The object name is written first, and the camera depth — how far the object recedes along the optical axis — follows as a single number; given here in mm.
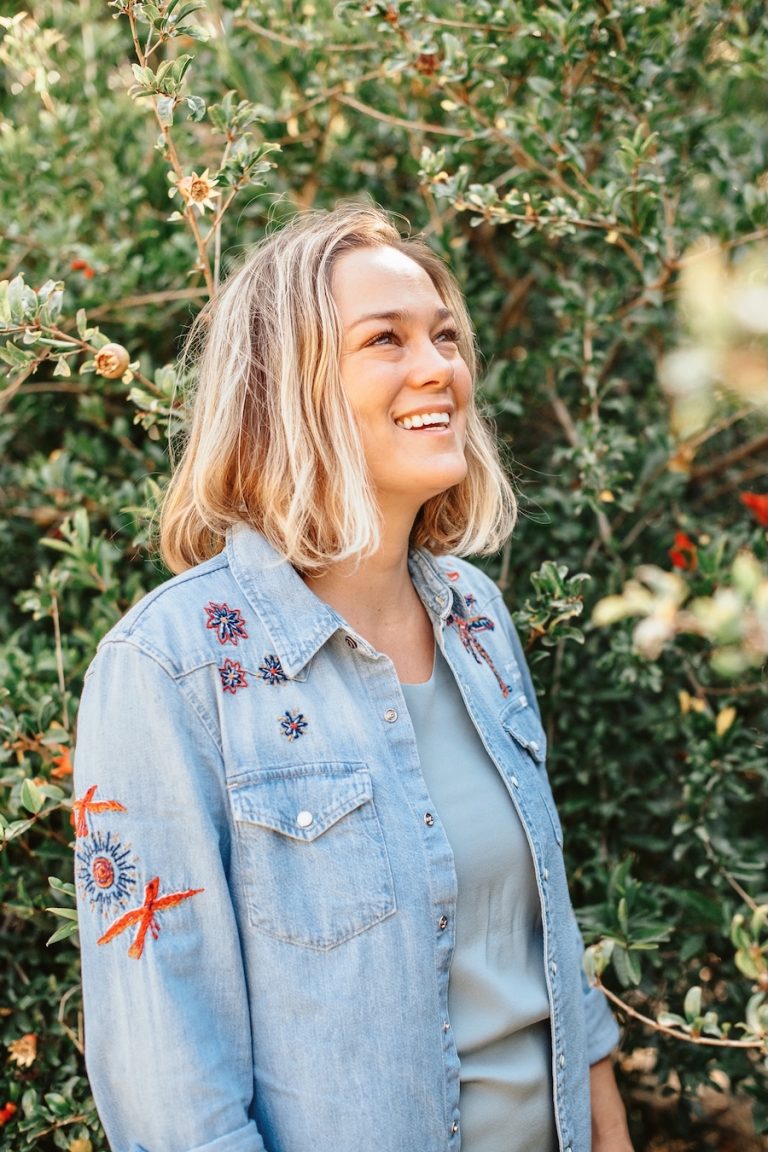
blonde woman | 1410
